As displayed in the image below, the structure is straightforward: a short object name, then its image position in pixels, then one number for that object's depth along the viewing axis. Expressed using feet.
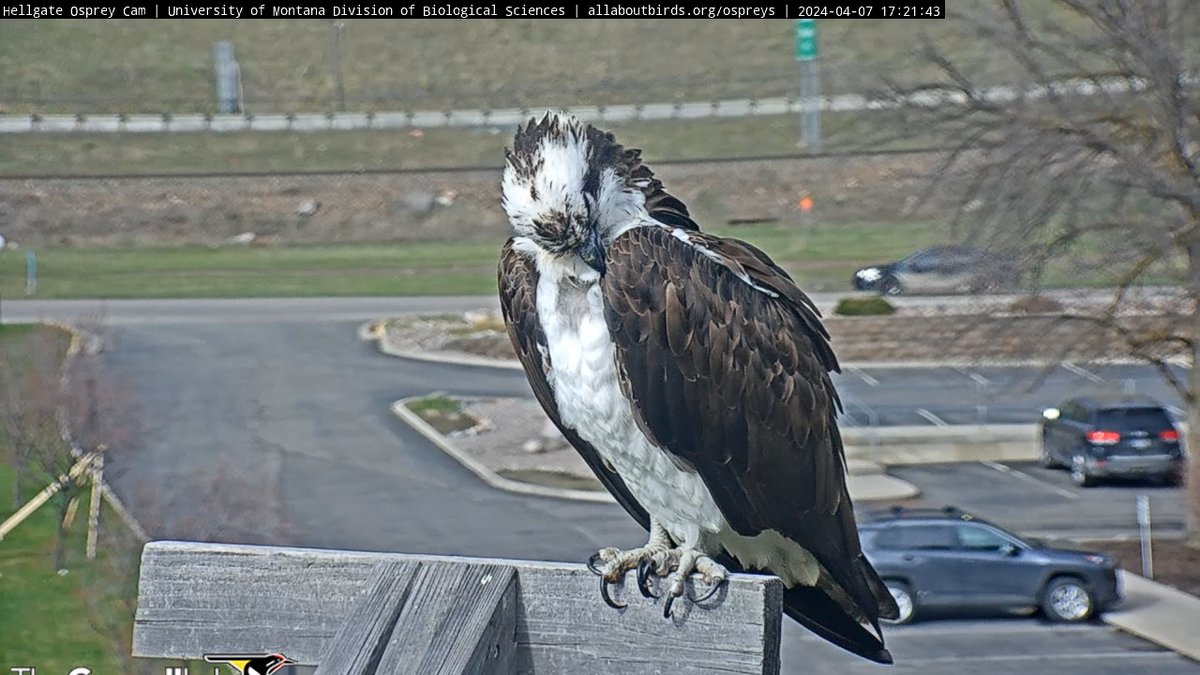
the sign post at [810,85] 196.24
